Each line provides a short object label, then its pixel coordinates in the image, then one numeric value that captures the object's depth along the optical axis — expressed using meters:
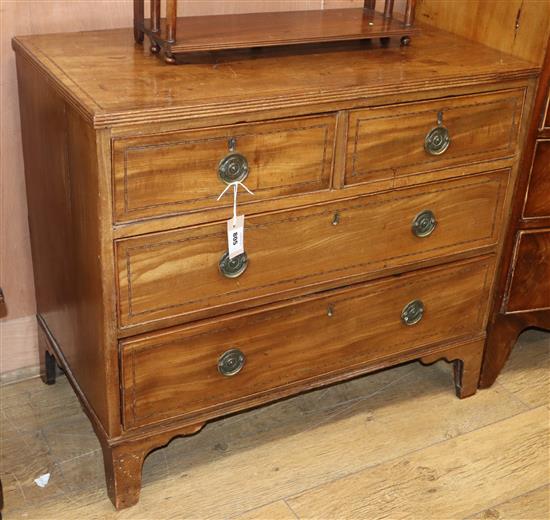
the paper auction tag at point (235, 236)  1.69
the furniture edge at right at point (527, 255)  2.01
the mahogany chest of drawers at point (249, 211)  1.60
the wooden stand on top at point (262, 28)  1.75
